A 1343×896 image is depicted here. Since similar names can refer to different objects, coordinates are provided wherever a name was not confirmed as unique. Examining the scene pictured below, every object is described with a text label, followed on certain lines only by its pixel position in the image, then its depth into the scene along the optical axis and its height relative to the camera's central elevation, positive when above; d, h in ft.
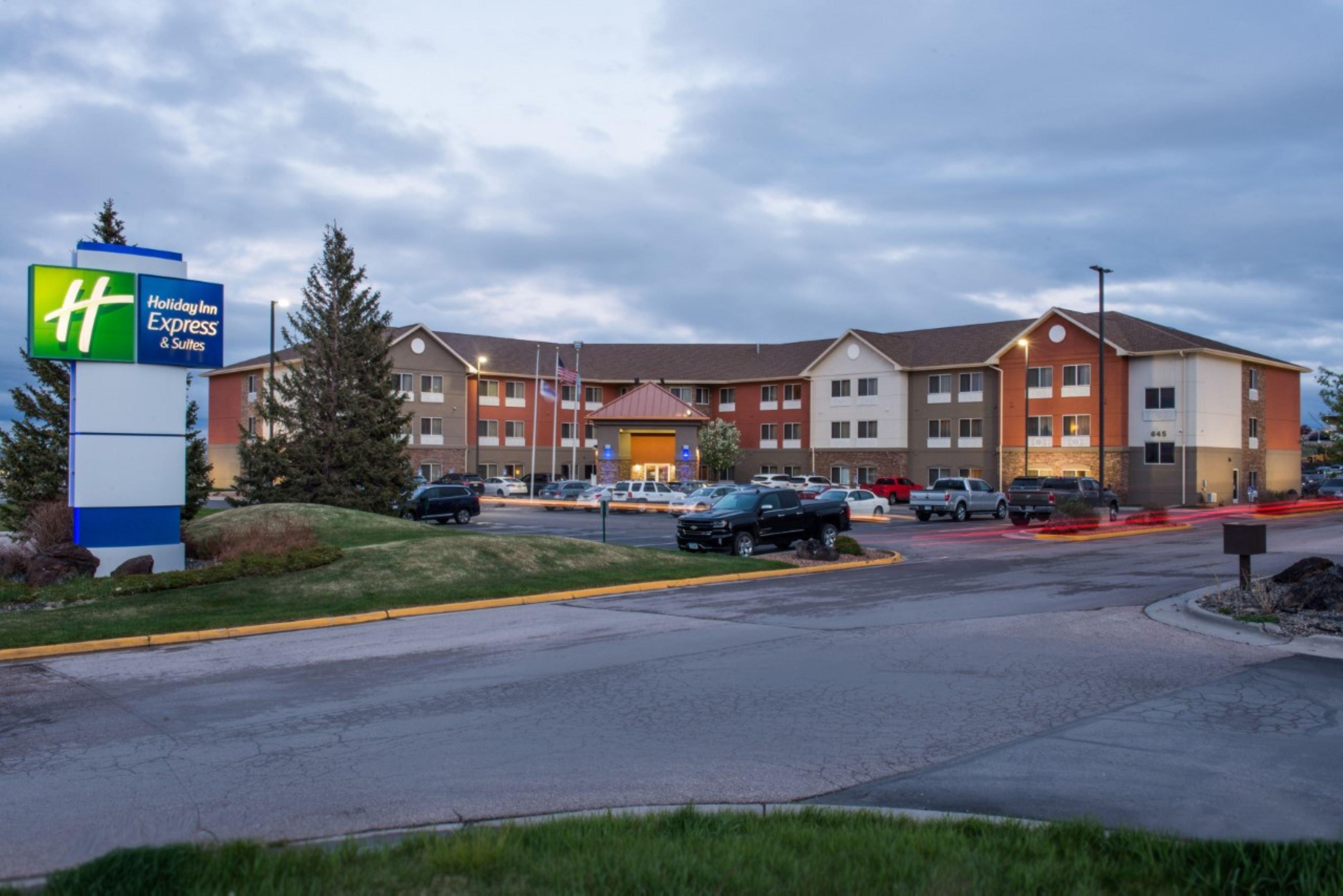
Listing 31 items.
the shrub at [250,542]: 65.00 -5.04
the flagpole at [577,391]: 179.42 +13.51
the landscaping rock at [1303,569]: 46.39 -4.53
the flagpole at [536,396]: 212.37 +15.86
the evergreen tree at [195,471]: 90.27 -0.61
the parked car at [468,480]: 187.01 -2.94
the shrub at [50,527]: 61.77 -3.88
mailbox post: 47.47 -3.31
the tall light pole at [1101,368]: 133.39 +13.46
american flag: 171.12 +15.30
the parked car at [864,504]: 144.87 -5.11
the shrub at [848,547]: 79.30 -6.12
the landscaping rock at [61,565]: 54.60 -5.45
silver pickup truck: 139.44 -4.44
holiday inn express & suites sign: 55.67 +8.19
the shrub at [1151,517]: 122.11 -5.78
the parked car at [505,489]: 203.21 -4.60
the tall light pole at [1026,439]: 181.16 +5.25
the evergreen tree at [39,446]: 85.56 +1.39
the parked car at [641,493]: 169.68 -4.45
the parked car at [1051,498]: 122.01 -3.59
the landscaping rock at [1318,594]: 42.06 -5.15
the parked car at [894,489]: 194.90 -4.07
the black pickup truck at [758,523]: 81.51 -4.55
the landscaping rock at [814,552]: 76.74 -6.31
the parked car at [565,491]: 181.06 -4.46
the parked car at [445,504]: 131.75 -5.07
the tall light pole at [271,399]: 113.29 +7.14
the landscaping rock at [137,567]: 56.24 -5.62
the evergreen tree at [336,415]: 110.22 +5.44
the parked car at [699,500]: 146.51 -4.94
